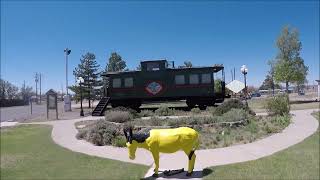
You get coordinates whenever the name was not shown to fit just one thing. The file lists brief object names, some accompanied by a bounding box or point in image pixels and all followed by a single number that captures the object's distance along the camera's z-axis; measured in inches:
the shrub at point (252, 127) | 367.2
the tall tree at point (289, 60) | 937.8
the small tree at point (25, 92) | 2410.8
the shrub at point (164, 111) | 598.9
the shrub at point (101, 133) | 338.7
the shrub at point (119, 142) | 322.0
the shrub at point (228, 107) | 495.0
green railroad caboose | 689.9
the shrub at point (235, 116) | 405.3
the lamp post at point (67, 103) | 928.7
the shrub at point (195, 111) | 611.6
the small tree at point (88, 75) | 619.0
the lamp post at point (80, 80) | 744.8
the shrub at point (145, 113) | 592.4
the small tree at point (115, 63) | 610.2
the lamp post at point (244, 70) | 677.8
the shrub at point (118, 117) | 470.8
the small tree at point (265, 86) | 2512.5
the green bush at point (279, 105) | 515.8
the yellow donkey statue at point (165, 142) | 210.2
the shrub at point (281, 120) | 420.8
